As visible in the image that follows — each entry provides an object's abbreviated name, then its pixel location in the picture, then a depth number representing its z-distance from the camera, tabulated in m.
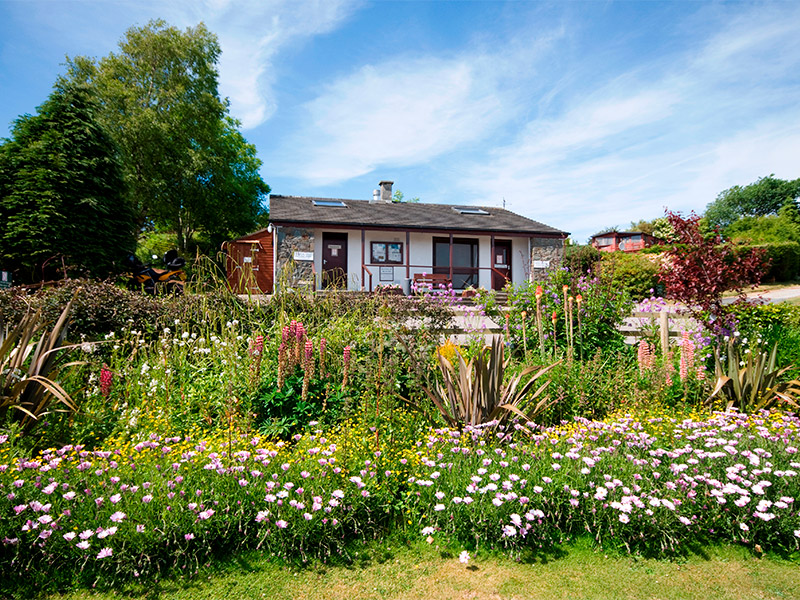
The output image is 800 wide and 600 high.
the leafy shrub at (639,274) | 18.27
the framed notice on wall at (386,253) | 18.41
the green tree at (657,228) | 37.07
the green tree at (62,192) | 9.63
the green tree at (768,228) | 31.26
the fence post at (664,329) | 4.92
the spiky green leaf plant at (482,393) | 3.55
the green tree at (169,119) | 20.39
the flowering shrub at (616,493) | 2.39
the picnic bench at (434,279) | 16.26
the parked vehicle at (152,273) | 12.00
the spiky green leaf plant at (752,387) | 4.30
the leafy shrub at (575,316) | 5.42
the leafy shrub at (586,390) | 4.05
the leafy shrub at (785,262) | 25.25
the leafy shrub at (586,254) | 22.11
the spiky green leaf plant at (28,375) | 3.18
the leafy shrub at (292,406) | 3.59
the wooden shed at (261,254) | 17.69
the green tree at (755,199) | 58.91
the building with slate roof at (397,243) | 16.67
